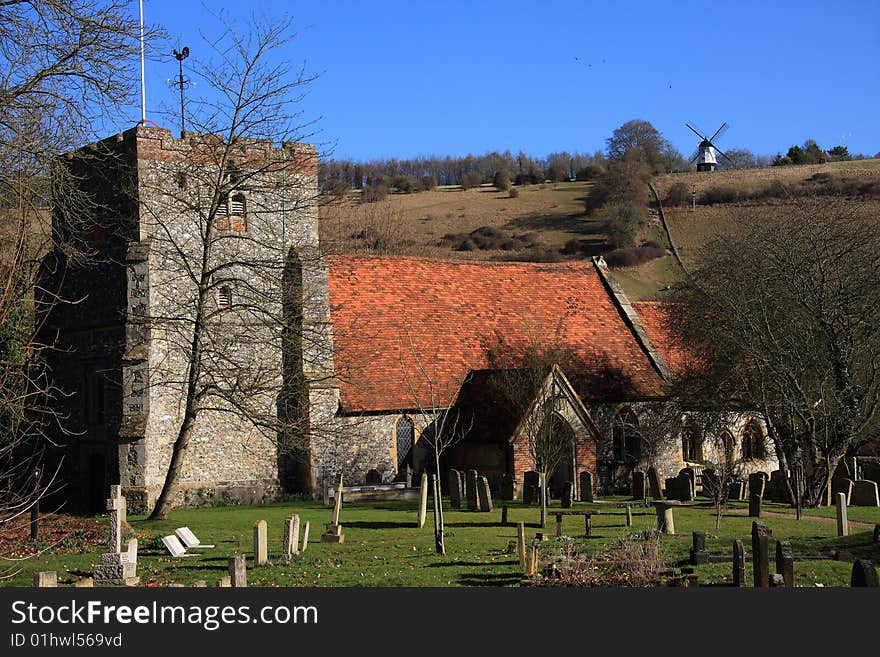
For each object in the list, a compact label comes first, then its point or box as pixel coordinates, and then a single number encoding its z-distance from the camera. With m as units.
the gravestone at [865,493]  30.73
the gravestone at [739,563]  16.50
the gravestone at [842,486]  30.37
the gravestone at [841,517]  23.80
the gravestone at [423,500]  26.02
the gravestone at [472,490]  30.55
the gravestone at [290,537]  20.89
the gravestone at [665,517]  23.45
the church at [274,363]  31.52
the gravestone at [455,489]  31.34
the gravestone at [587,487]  33.34
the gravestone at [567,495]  30.82
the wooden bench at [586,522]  23.86
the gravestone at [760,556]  16.09
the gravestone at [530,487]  32.69
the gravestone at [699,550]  18.94
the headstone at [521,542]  18.76
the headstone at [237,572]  15.99
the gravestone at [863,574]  13.85
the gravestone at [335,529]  23.64
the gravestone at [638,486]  33.40
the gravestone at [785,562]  15.66
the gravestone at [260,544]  20.11
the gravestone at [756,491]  28.16
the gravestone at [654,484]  32.44
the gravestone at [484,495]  29.80
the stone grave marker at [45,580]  14.49
